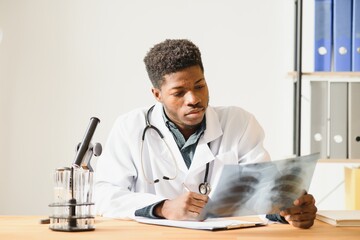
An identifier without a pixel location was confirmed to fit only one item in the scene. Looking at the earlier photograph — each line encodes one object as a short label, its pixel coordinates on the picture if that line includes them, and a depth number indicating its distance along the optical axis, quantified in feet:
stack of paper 5.63
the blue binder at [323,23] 10.00
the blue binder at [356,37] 10.00
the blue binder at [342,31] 9.99
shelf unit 10.12
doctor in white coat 6.86
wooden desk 4.96
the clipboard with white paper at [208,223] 5.32
